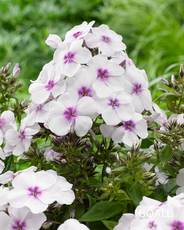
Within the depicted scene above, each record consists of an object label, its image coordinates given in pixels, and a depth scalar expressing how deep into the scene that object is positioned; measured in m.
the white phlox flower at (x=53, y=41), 0.49
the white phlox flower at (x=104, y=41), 0.47
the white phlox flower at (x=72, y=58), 0.46
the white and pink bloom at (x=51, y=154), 0.48
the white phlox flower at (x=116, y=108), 0.46
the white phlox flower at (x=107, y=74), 0.46
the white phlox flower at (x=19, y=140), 0.50
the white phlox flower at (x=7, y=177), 0.46
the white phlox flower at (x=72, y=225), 0.41
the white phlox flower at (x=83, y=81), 0.46
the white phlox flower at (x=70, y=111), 0.45
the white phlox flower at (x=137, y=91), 0.48
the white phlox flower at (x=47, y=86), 0.46
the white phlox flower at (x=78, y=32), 0.47
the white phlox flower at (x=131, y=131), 0.47
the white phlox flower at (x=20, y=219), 0.42
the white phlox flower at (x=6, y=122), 0.51
